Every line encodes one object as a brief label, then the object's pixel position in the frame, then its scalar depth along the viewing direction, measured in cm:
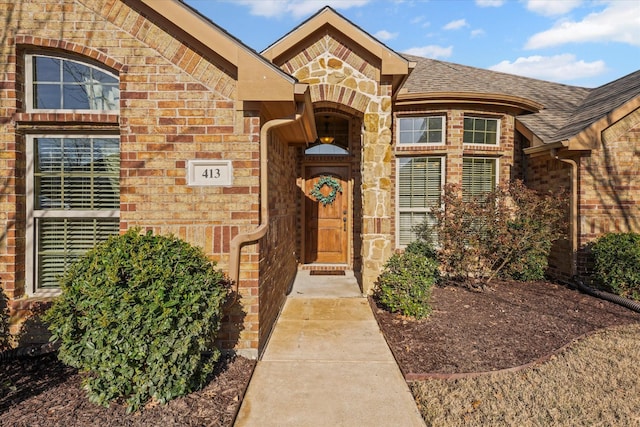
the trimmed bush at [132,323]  271
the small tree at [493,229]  609
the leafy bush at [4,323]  312
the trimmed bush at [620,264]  580
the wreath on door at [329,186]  838
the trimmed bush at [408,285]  500
